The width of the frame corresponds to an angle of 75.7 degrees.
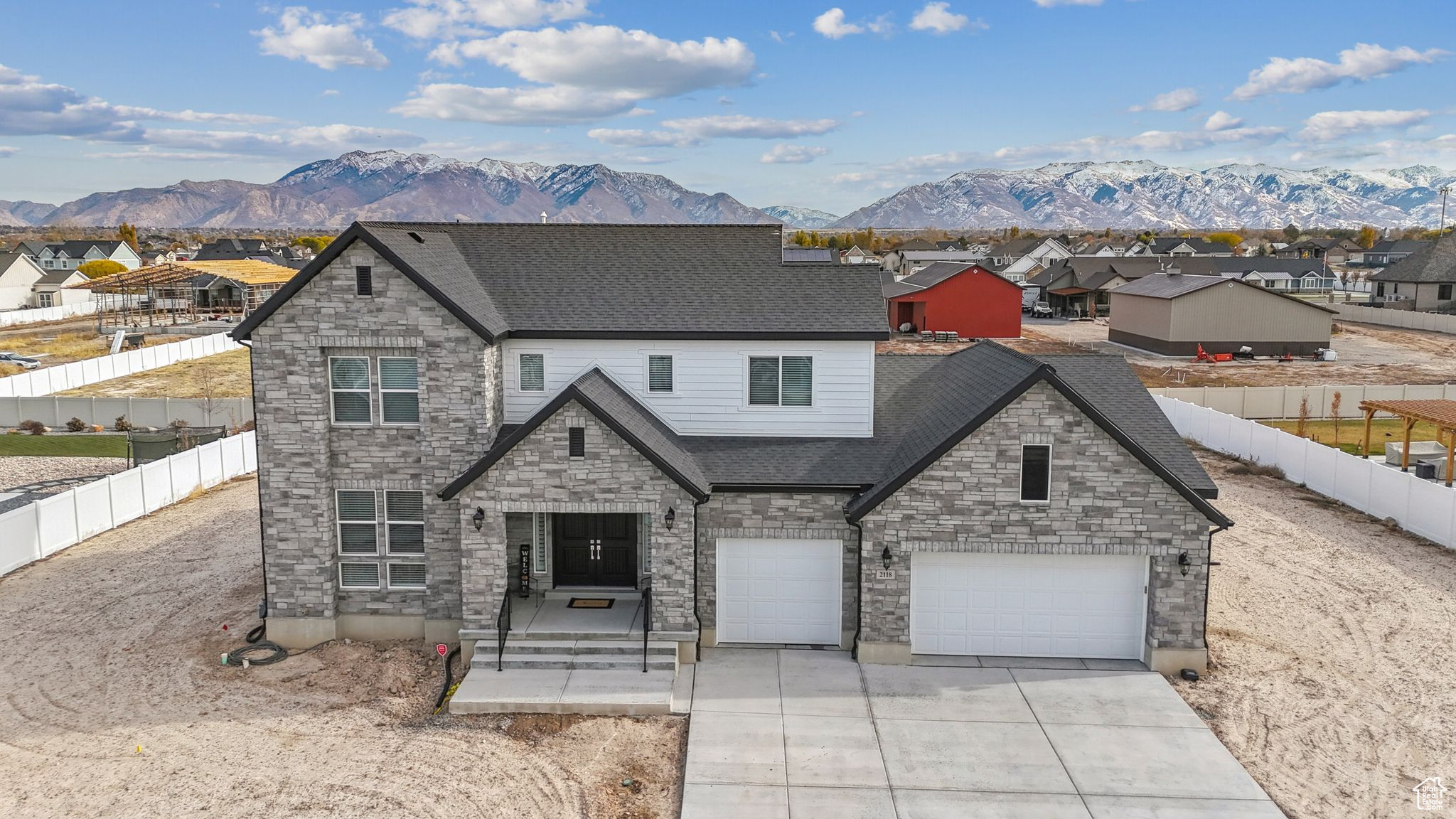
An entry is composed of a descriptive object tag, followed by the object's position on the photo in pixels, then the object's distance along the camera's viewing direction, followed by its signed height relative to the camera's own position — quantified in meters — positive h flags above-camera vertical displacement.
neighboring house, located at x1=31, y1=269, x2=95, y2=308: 84.44 -0.23
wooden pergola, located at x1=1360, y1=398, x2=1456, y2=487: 23.73 -3.05
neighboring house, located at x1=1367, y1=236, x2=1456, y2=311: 77.56 +1.41
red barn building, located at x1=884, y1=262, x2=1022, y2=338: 64.94 -0.65
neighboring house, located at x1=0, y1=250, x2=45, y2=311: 84.12 +0.85
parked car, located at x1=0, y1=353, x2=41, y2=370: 48.44 -3.70
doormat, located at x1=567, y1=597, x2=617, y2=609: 16.70 -5.53
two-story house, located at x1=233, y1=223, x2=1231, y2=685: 15.04 -2.89
